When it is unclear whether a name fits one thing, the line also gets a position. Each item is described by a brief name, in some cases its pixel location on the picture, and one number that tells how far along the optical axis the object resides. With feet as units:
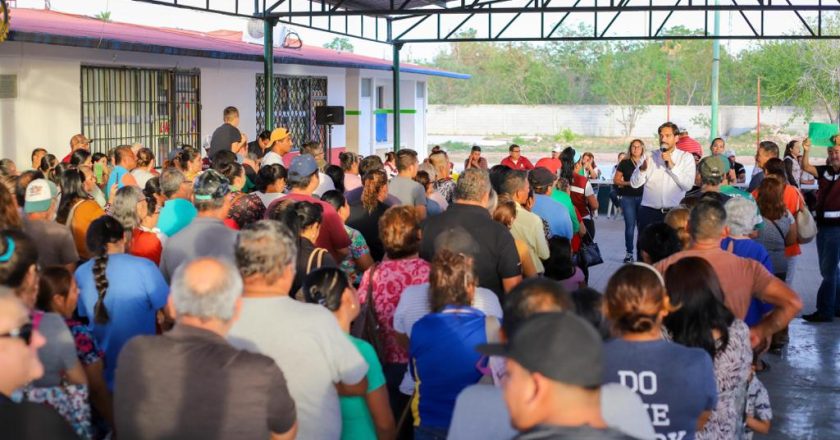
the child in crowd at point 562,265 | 24.89
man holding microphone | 36.09
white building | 43.80
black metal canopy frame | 57.93
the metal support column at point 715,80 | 112.78
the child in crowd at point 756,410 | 17.48
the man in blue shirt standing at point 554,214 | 27.30
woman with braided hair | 17.47
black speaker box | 65.36
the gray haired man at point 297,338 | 13.28
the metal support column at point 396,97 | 80.02
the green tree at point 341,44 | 264.05
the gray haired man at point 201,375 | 11.53
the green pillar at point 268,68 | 58.03
